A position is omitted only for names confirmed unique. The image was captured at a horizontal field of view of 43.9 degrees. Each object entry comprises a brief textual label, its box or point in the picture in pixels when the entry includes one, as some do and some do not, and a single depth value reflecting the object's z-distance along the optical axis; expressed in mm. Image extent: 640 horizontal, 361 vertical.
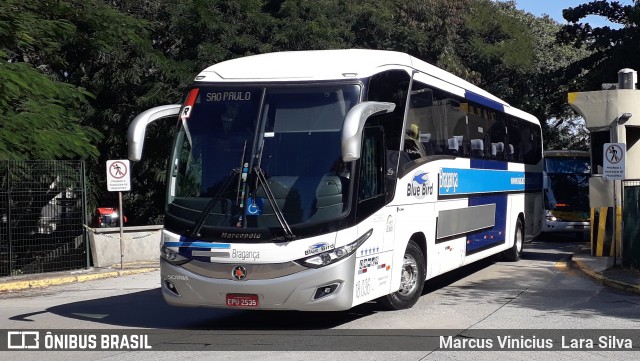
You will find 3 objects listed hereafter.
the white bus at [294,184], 9641
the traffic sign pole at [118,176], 19797
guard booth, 16703
